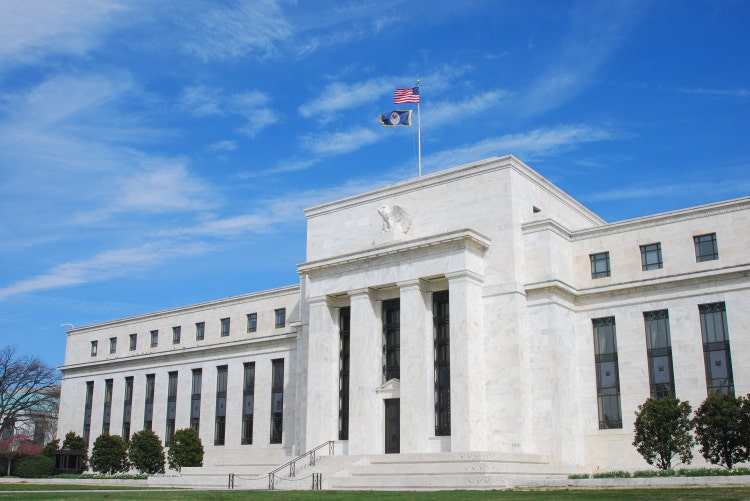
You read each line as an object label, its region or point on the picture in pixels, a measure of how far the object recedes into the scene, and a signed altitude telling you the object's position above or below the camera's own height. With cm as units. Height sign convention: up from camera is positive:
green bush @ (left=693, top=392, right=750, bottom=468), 3488 +40
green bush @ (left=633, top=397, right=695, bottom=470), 3672 +34
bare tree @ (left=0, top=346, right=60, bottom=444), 7988 +609
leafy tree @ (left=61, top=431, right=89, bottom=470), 6406 -6
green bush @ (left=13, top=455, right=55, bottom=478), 5666 -157
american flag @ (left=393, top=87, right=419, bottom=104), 5025 +2061
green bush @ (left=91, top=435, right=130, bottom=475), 5984 -81
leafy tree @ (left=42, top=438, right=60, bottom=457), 6226 -35
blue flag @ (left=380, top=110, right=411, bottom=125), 5153 +1980
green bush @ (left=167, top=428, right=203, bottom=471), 5362 -45
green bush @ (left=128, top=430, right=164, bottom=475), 5675 -64
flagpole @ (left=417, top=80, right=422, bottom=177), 5197 +1776
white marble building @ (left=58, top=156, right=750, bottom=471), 4212 +647
